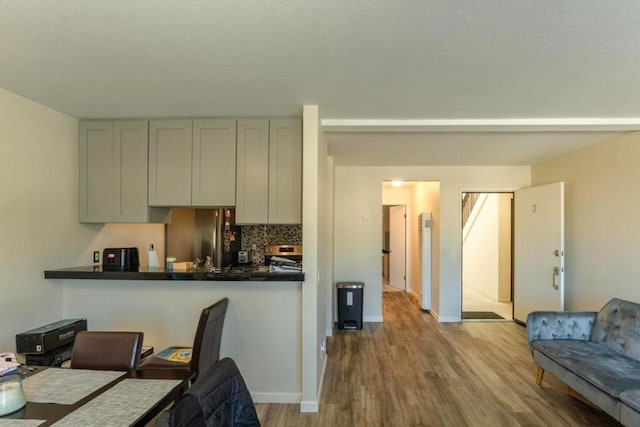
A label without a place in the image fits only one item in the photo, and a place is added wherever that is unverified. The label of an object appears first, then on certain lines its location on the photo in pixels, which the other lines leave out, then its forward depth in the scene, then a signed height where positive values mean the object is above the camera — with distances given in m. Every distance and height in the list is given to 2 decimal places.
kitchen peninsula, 2.83 -0.82
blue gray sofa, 2.26 -1.10
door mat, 5.41 -1.56
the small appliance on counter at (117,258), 3.16 -0.38
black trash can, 4.86 -1.25
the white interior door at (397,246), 7.50 -0.64
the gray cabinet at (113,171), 3.06 +0.41
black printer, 2.49 -0.95
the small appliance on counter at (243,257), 4.40 -0.52
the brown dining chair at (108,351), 1.96 -0.78
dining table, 1.31 -0.79
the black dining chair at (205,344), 2.17 -0.86
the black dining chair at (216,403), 1.01 -0.60
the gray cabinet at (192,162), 3.00 +0.48
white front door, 4.23 -0.42
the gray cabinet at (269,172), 2.95 +0.39
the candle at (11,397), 1.34 -0.72
